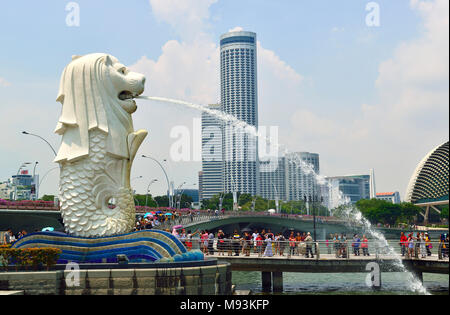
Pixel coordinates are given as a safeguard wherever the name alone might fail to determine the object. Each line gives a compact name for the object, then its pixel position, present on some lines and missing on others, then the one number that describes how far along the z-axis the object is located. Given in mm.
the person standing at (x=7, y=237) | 23944
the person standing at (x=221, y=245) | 25797
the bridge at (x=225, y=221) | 46375
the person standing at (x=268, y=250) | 25031
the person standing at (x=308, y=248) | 24555
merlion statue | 19250
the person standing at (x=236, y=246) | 25758
